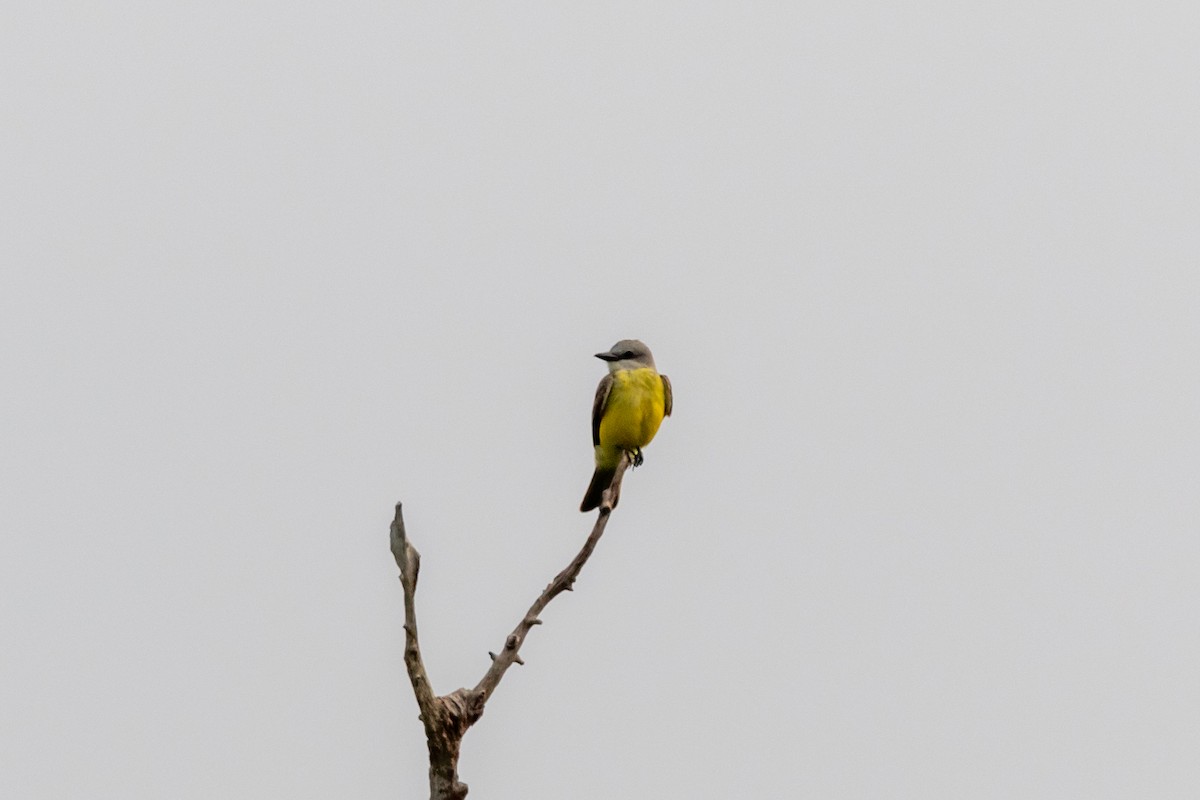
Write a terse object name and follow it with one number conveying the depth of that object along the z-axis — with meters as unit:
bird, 14.45
